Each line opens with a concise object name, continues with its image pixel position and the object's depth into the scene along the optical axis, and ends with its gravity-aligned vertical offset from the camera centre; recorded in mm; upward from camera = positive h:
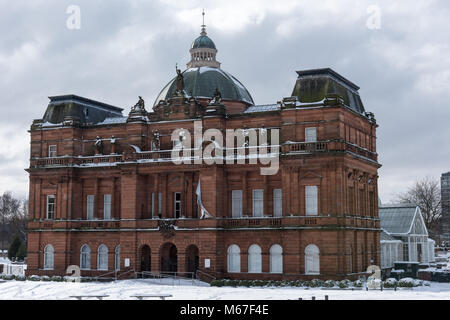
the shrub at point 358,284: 52281 -4861
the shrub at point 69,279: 62125 -5191
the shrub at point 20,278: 64625 -5285
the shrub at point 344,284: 51719 -4799
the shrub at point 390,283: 52125 -4816
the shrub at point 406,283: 52750 -4838
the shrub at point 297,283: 53625 -4896
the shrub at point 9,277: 65512 -5246
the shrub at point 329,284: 52438 -4853
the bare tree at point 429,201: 108875 +3551
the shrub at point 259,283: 54688 -4960
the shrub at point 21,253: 95688 -4213
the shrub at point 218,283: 55425 -5011
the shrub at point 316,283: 52978 -4831
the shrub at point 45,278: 63375 -5185
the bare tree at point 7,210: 153100 +3466
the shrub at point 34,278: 64062 -5230
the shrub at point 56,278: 62941 -5214
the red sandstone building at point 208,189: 56219 +3199
